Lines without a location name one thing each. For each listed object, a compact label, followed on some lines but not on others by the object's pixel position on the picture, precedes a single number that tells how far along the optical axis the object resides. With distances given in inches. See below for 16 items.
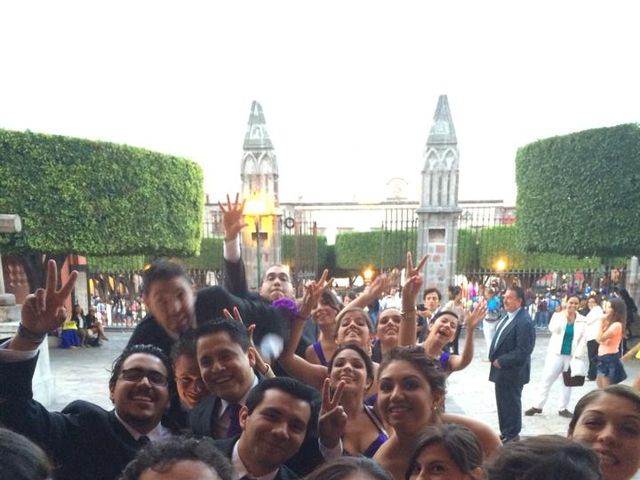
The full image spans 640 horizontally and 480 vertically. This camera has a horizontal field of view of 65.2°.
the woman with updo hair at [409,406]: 93.7
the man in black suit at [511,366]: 206.4
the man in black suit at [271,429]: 78.9
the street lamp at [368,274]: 765.0
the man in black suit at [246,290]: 138.3
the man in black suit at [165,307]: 118.0
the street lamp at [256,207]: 554.1
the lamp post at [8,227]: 278.4
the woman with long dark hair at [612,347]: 260.2
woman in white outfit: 259.6
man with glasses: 83.3
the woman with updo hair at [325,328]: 153.5
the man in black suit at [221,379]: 97.3
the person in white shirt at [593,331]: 288.4
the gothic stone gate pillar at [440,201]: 593.9
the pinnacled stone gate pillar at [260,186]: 627.8
